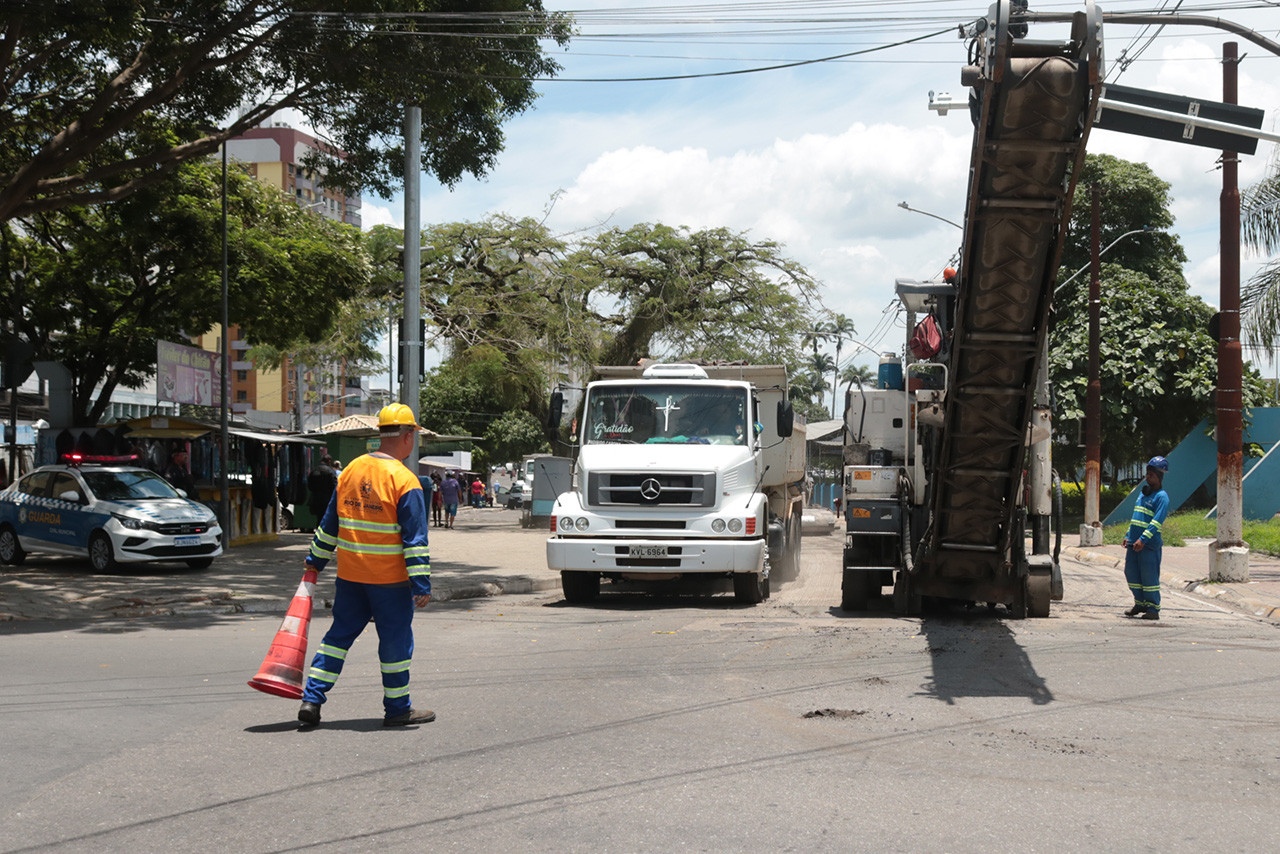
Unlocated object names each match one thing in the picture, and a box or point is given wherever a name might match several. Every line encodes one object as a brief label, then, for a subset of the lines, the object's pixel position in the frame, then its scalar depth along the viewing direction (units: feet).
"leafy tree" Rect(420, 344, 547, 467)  252.21
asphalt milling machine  27.20
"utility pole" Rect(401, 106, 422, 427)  60.29
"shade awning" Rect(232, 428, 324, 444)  86.47
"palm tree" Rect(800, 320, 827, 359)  115.55
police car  58.95
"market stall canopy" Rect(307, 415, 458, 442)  103.14
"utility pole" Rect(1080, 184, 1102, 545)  88.38
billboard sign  74.74
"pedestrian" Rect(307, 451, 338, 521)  80.00
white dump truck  46.11
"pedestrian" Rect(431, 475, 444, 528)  117.80
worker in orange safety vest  23.18
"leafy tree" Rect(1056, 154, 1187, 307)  128.67
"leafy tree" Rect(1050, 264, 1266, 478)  111.65
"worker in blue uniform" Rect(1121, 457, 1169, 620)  42.88
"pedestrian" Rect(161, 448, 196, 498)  81.76
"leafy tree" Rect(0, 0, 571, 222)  52.08
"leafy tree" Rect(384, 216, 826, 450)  107.14
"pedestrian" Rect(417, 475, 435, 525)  95.55
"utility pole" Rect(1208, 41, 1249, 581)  55.62
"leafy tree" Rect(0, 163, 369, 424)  88.33
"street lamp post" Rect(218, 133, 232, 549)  74.33
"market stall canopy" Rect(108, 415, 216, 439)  78.07
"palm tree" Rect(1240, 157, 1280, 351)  77.71
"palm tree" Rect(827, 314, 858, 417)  108.24
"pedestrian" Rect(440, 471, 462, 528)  114.01
